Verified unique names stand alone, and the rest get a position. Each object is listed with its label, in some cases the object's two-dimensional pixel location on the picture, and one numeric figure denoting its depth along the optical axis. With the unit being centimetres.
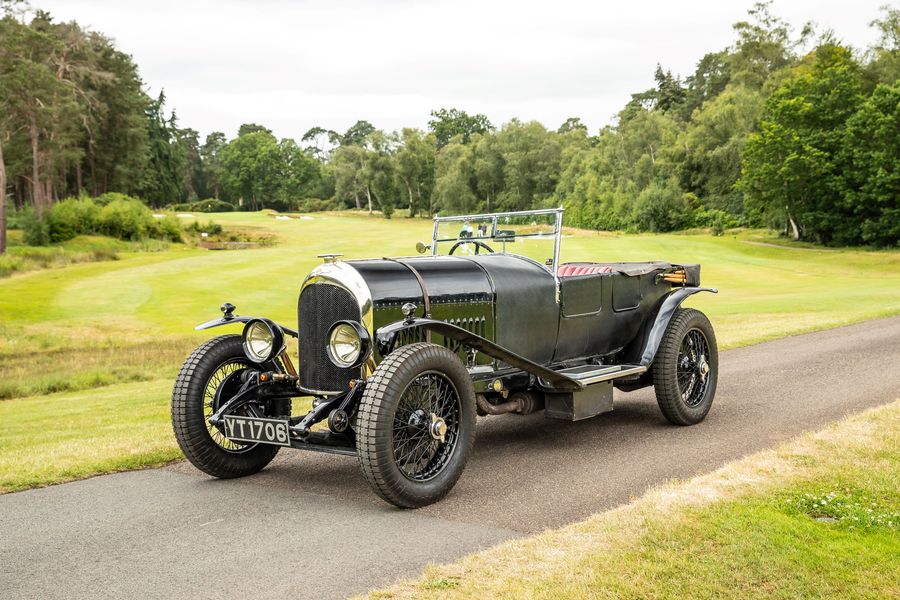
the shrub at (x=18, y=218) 4134
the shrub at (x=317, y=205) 9586
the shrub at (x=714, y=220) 5678
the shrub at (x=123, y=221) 4291
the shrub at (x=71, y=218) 4100
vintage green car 515
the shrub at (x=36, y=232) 4000
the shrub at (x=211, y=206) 8694
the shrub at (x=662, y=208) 6356
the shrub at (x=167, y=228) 4512
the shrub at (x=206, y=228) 5069
